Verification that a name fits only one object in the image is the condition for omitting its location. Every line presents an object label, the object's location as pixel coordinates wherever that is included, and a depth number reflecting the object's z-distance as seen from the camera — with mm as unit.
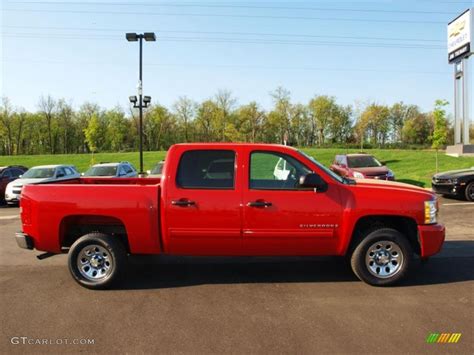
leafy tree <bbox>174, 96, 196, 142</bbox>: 75000
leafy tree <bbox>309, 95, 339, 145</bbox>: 73875
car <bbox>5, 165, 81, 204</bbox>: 15305
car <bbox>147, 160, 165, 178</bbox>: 12634
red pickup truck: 5195
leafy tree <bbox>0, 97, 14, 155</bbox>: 68875
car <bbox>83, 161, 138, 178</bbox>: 17781
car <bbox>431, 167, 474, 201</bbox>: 13523
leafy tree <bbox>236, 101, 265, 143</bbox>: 64281
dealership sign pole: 34344
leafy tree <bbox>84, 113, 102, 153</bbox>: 44719
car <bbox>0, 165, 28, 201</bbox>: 16469
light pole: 20984
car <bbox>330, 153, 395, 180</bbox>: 16172
